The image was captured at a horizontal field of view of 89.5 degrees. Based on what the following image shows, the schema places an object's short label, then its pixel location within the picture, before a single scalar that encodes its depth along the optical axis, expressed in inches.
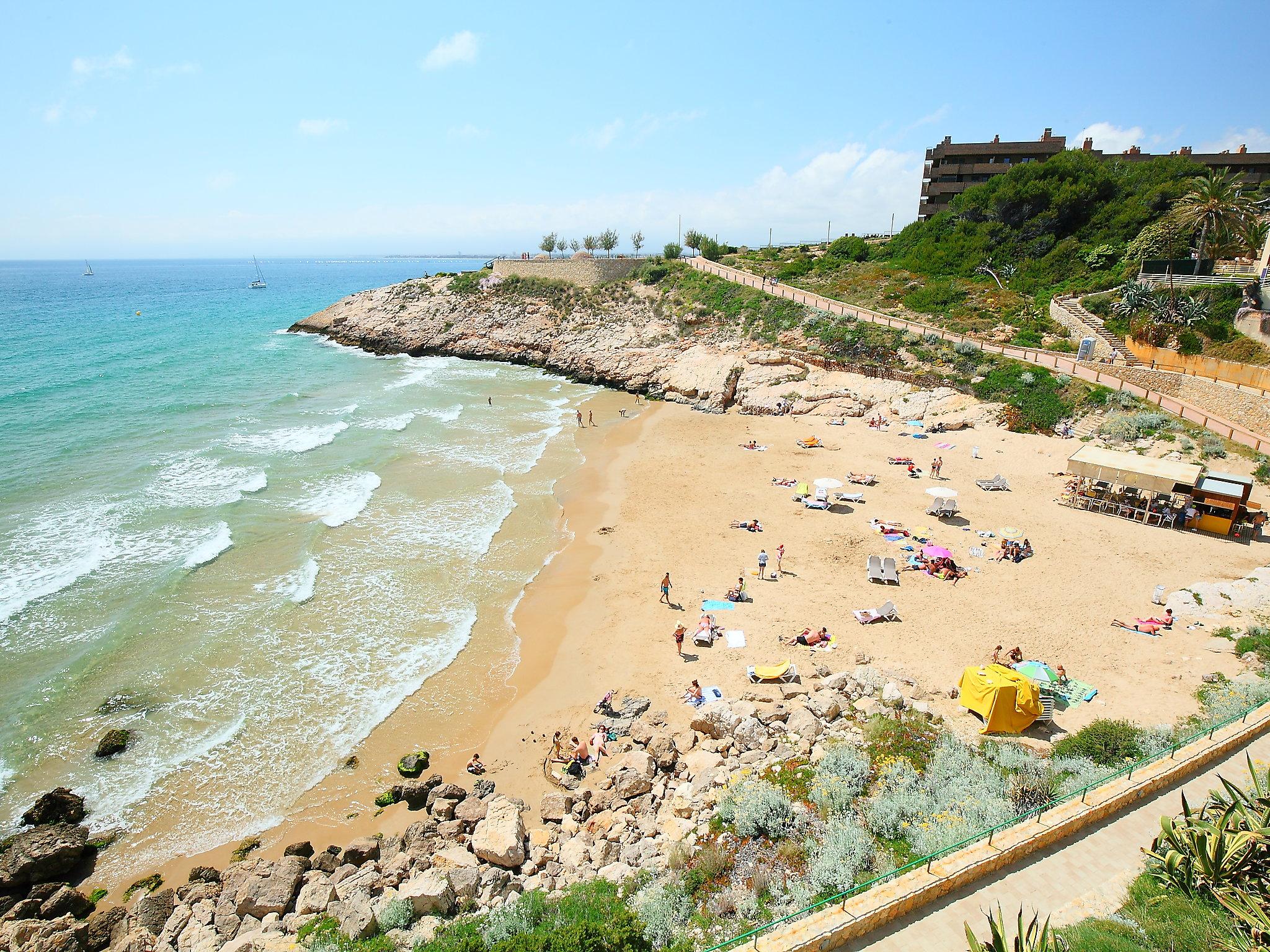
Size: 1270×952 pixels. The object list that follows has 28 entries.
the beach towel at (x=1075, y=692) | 514.9
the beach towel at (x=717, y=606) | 708.7
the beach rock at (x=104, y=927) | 398.0
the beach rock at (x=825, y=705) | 499.8
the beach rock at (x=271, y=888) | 398.9
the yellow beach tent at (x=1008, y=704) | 471.2
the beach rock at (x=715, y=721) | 513.3
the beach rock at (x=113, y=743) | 546.0
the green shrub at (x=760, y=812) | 380.2
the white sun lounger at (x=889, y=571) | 737.6
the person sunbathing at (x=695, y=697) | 566.3
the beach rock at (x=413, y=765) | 527.2
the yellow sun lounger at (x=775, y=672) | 575.8
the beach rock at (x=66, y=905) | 416.8
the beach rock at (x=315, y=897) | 393.7
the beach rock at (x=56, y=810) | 480.7
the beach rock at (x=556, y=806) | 457.4
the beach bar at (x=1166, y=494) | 791.1
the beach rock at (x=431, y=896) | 370.9
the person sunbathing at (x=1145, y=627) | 606.5
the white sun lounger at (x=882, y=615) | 665.0
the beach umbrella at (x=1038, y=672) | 518.0
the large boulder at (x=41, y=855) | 434.6
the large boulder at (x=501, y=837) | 411.8
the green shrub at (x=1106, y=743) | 422.6
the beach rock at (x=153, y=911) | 403.5
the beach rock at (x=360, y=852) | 439.2
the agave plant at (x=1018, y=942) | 225.1
